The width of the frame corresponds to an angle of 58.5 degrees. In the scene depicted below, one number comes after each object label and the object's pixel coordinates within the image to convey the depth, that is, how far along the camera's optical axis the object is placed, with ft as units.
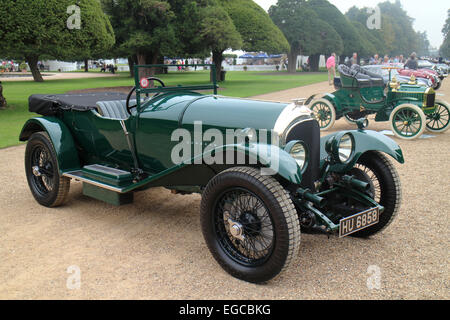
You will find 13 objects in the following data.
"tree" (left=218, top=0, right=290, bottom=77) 86.58
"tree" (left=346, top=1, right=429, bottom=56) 219.61
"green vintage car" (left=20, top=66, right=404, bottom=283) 9.78
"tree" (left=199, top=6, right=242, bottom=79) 66.90
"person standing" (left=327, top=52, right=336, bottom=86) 66.80
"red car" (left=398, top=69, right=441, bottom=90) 59.67
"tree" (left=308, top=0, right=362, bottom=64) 158.61
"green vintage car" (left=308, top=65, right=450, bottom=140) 28.48
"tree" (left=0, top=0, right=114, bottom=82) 37.01
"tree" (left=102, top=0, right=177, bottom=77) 62.13
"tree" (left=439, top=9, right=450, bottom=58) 221.05
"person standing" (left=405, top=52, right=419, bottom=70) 65.00
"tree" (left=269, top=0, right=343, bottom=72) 134.62
